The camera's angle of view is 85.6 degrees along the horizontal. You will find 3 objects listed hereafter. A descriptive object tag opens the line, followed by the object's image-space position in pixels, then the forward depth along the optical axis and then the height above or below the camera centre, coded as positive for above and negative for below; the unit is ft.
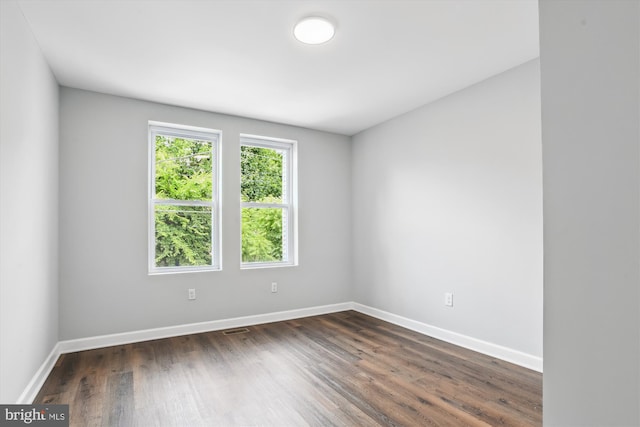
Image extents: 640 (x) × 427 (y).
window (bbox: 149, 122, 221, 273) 12.40 +0.73
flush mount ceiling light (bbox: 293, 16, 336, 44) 7.48 +4.22
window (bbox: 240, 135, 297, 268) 14.20 +0.73
